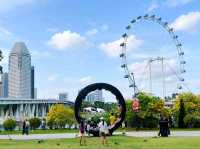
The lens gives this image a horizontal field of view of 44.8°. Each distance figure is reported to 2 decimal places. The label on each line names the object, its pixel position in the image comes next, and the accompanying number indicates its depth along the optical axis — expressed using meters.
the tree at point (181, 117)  44.60
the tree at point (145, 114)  41.34
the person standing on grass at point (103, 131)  15.98
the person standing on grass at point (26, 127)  30.31
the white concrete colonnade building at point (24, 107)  90.52
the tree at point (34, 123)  58.72
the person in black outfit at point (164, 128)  21.06
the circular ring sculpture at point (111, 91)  20.97
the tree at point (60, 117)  62.82
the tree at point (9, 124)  66.52
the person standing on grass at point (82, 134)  16.21
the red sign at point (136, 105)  37.35
